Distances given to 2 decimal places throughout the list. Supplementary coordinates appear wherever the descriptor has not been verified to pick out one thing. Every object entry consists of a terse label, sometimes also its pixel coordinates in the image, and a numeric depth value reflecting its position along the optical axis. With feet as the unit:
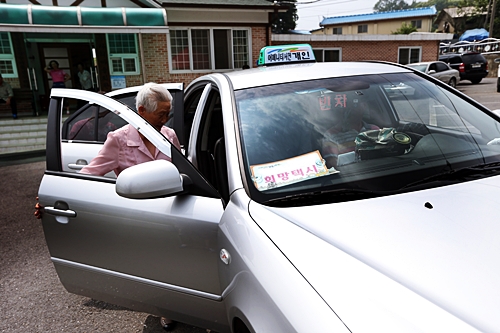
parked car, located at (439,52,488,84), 71.20
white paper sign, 5.79
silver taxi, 4.00
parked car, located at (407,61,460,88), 58.08
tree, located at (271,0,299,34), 218.18
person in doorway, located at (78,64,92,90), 43.50
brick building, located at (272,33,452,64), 64.59
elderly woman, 8.41
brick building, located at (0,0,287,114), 38.86
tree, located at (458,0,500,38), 165.75
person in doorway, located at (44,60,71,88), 40.09
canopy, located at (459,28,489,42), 134.21
